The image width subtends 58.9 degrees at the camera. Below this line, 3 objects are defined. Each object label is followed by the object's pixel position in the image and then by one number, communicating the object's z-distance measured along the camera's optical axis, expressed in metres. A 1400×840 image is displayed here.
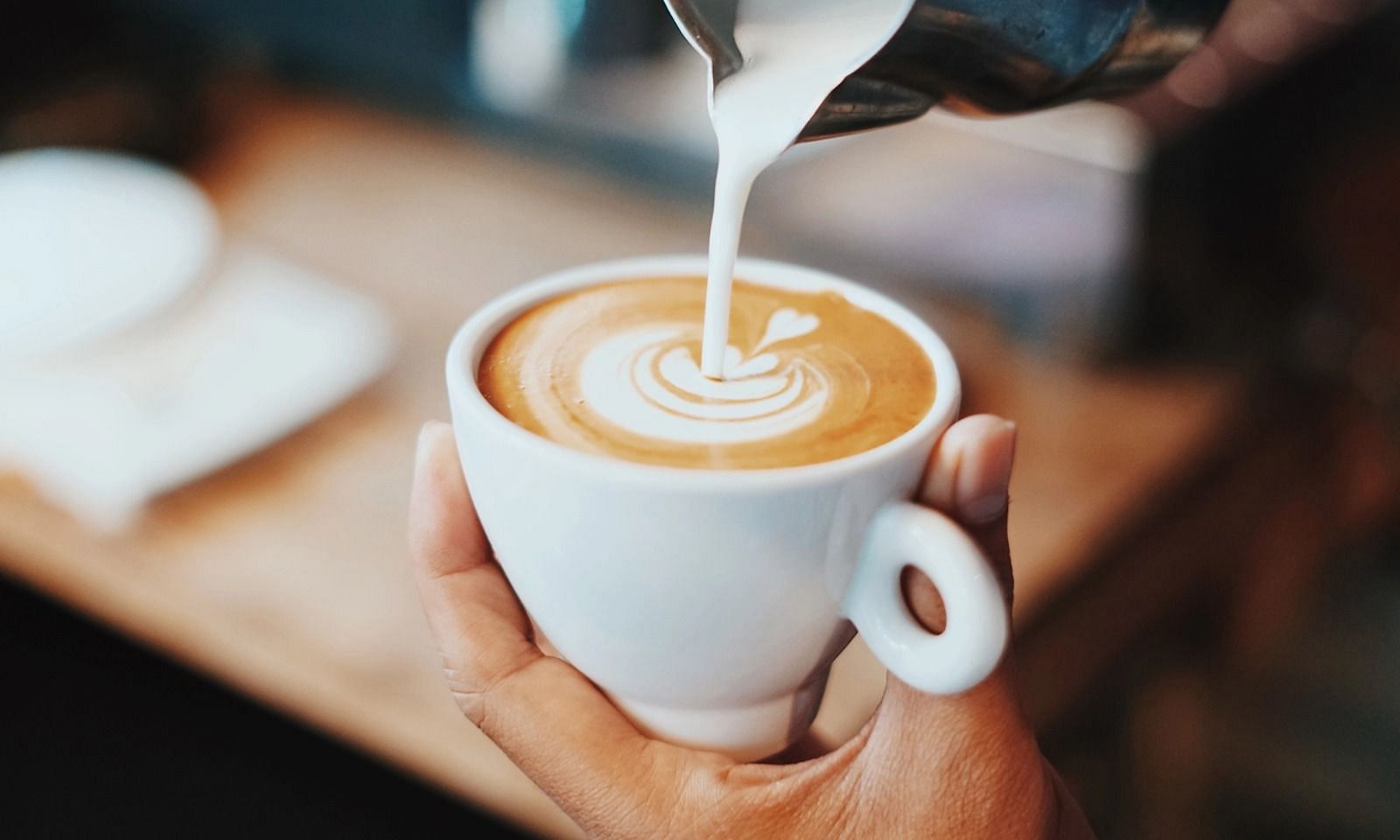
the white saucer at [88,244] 1.22
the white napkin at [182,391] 1.09
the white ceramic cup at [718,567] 0.47
